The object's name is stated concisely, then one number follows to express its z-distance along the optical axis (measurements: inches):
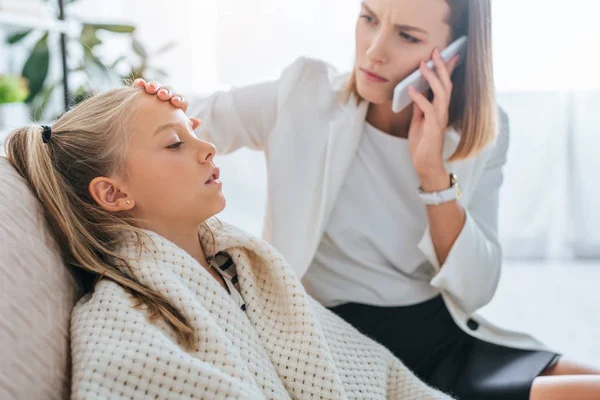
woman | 55.6
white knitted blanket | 32.1
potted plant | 79.5
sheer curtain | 119.6
